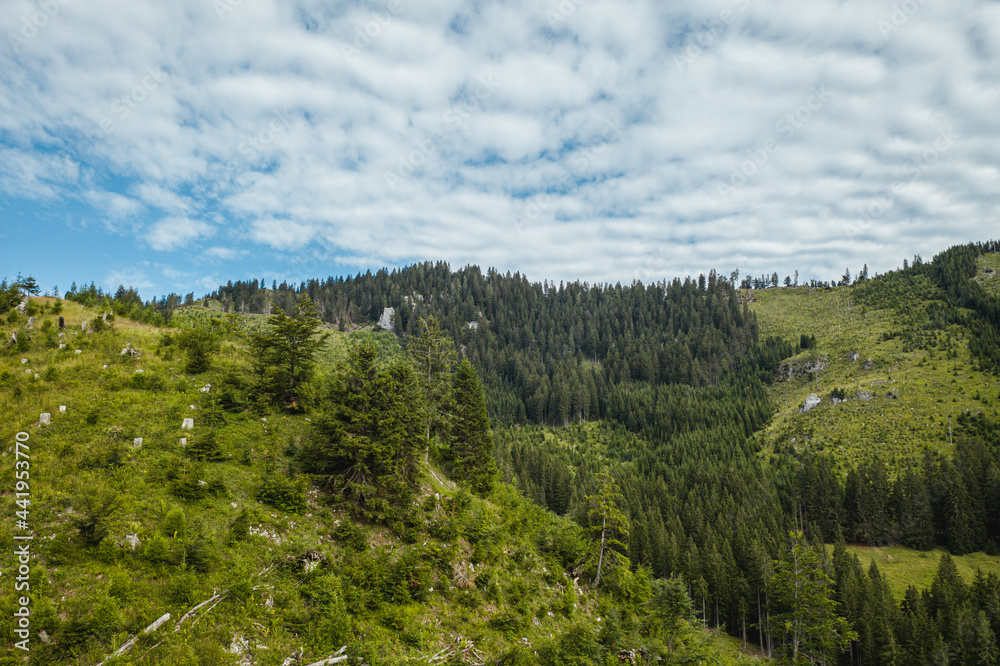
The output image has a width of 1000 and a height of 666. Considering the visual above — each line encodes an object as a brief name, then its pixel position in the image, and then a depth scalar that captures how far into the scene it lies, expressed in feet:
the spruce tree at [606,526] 109.60
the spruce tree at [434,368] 138.10
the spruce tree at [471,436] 128.36
